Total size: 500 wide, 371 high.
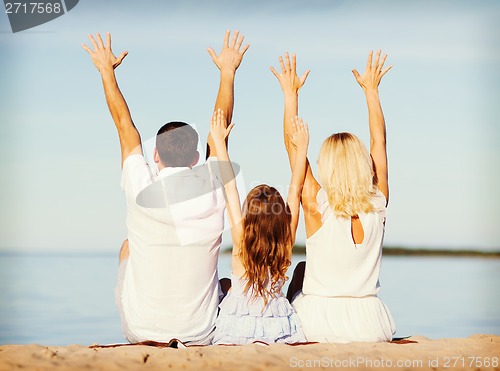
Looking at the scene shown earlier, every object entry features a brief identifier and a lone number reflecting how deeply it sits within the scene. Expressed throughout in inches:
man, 202.4
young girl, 203.2
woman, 207.8
